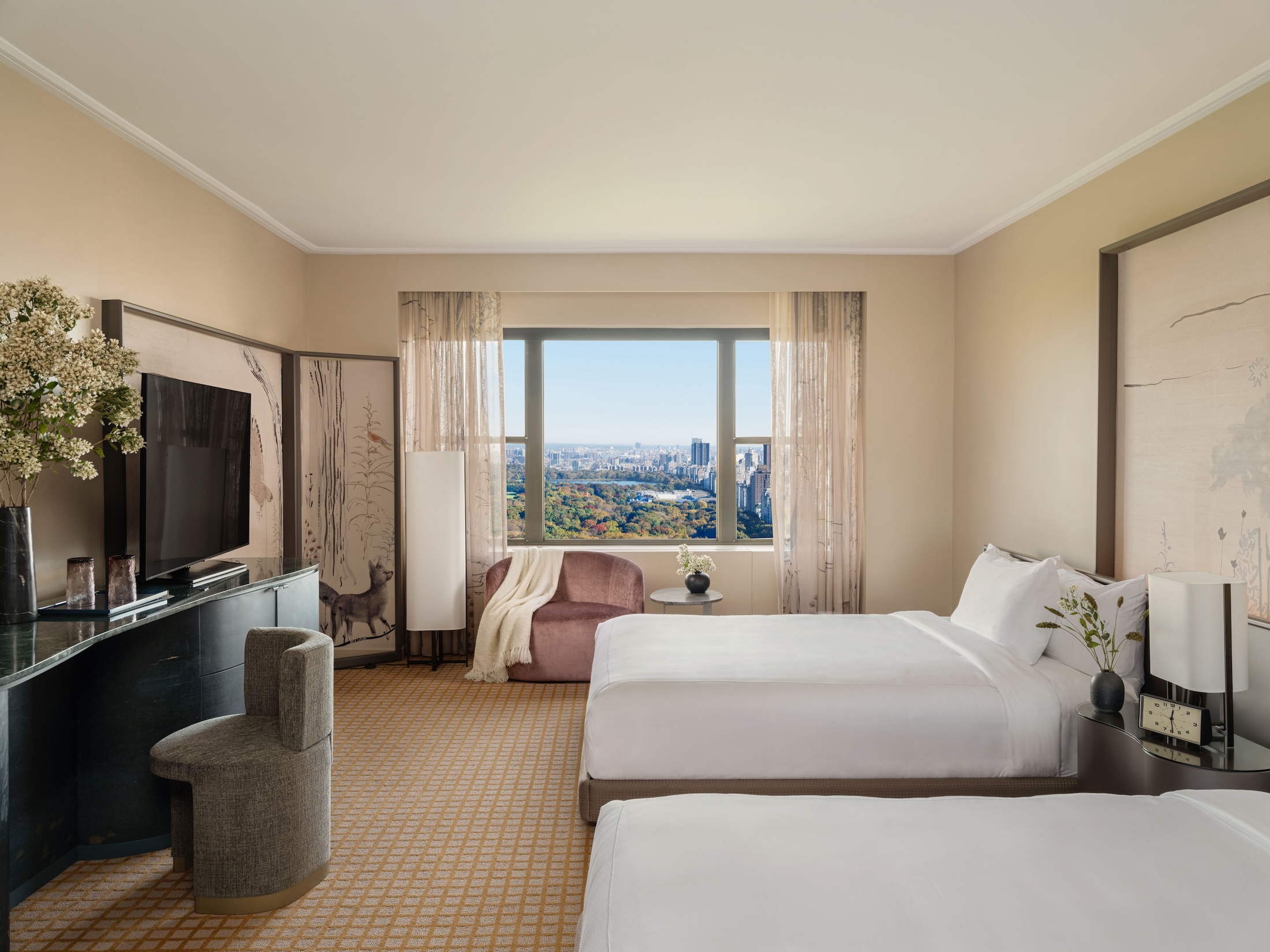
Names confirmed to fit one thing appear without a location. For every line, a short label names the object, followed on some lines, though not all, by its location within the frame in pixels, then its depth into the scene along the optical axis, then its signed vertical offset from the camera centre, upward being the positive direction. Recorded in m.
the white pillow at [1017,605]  3.18 -0.61
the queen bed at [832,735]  2.72 -0.97
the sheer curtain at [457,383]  5.40 +0.62
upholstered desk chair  2.31 -1.02
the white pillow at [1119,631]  2.98 -0.65
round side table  4.84 -0.84
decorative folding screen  4.93 -0.17
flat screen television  2.96 -0.02
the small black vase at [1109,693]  2.60 -0.78
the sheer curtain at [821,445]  5.43 +0.17
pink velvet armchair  4.75 -0.92
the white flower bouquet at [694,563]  5.09 -0.64
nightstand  2.17 -0.89
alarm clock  2.31 -0.79
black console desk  2.44 -0.89
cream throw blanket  4.74 -0.93
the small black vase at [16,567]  2.25 -0.29
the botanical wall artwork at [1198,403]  2.81 +0.27
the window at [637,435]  5.78 +0.26
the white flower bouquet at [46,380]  2.19 +0.27
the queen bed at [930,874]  1.32 -0.81
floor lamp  5.01 -0.46
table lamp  2.33 -0.53
